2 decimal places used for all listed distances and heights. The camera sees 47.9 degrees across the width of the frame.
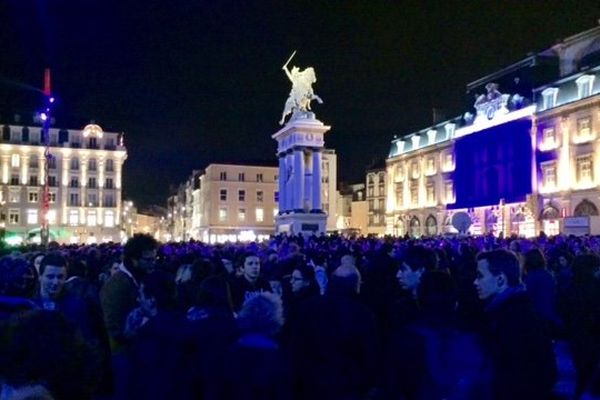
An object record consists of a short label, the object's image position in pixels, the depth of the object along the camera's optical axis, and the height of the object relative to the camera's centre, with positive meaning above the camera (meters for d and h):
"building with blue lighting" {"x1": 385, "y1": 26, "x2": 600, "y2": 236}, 56.72 +7.94
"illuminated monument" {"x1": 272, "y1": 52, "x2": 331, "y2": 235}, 55.28 +6.01
